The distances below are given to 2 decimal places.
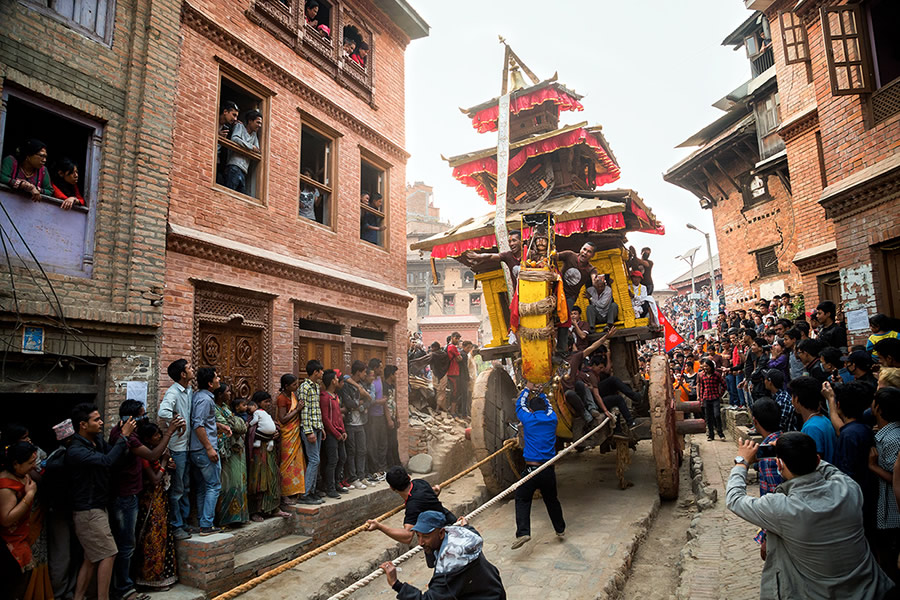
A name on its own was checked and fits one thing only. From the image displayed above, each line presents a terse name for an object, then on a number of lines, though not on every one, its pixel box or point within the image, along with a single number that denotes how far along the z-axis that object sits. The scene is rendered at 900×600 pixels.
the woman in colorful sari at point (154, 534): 5.69
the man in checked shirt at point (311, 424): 7.82
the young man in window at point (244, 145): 8.49
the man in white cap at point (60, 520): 5.01
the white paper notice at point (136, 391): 6.37
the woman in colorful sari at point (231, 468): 6.61
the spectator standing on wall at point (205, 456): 6.25
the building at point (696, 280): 38.03
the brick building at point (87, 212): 5.76
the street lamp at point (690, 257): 30.48
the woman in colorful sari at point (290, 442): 7.56
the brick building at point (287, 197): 7.65
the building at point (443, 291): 41.47
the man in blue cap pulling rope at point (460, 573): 3.39
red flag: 11.72
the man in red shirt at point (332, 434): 8.22
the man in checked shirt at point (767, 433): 3.77
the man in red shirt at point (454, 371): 13.72
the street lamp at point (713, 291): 25.27
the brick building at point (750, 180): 20.05
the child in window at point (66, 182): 6.27
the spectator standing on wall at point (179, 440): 6.09
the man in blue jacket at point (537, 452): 6.59
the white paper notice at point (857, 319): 8.21
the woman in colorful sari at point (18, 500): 4.40
